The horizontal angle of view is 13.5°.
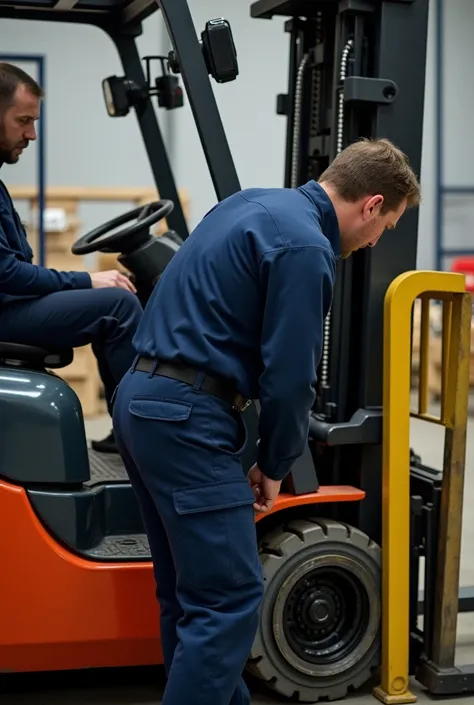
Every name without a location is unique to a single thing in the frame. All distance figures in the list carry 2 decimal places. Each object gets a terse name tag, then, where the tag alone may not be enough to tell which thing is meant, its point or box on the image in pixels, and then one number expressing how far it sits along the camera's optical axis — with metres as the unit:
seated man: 6.46
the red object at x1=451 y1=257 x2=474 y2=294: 19.94
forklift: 6.19
